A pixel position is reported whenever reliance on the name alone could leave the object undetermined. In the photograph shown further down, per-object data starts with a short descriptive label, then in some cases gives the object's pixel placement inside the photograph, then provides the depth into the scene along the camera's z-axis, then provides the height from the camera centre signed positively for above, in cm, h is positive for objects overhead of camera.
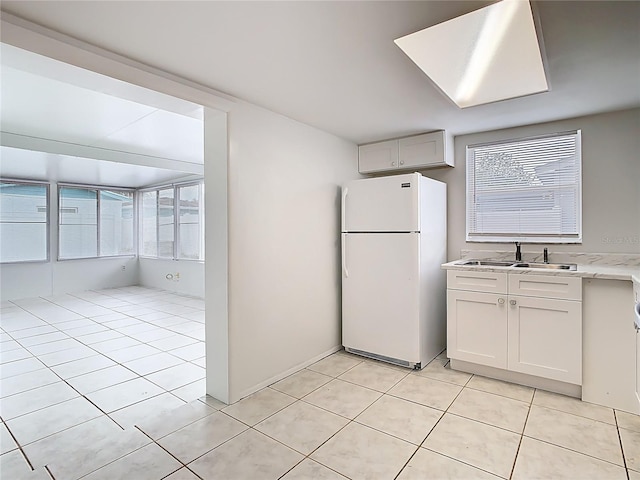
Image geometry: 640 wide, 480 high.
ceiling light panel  164 +102
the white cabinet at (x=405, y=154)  336 +84
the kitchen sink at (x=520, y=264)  286 -25
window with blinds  306 +43
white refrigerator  306 -29
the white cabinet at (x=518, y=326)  251 -70
